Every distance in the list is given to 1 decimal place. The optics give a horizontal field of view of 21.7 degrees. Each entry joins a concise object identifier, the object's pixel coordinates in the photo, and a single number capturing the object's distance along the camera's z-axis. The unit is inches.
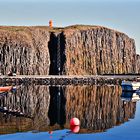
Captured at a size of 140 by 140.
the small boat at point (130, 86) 3625.7
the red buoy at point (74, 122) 1656.8
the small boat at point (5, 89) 3194.3
